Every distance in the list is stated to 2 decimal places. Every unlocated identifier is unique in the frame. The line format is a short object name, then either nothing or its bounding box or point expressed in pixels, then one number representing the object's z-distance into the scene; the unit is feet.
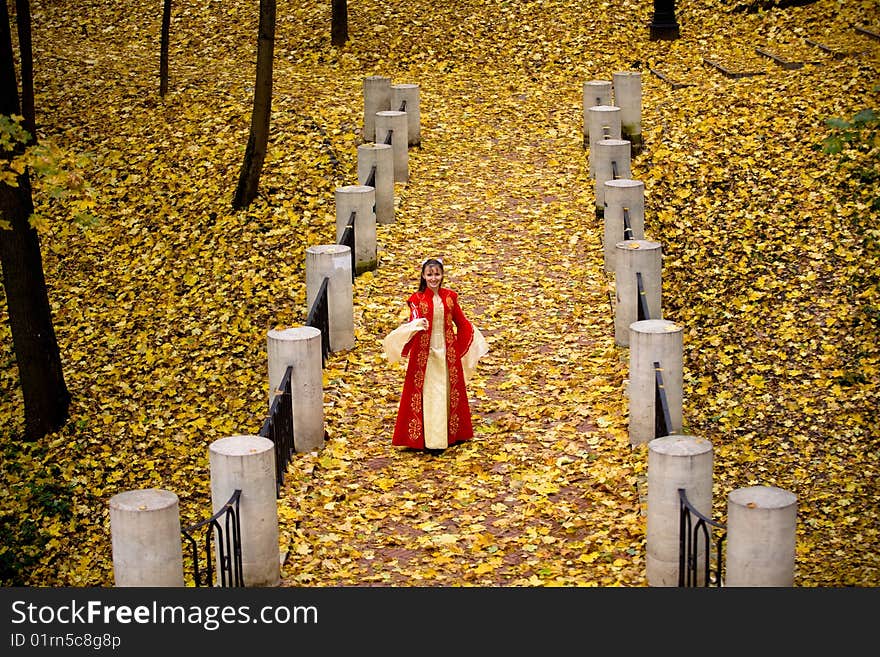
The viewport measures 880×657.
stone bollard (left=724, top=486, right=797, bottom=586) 22.94
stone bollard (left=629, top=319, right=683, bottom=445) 32.68
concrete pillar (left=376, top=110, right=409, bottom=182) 53.98
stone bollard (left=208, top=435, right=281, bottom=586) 26.48
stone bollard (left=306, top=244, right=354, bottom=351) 39.96
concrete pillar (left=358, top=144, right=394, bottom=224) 49.96
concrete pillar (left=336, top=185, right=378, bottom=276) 45.98
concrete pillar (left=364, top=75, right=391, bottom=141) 58.59
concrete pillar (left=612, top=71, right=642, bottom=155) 56.34
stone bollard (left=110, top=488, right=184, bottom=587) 23.53
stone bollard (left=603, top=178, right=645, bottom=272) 44.09
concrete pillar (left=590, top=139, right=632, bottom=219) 50.21
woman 33.42
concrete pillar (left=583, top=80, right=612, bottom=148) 59.11
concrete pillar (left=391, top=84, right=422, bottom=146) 58.18
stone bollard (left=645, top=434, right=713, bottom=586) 25.67
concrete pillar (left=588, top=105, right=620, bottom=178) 54.54
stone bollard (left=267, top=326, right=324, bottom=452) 33.53
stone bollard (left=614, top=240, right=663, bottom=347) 38.58
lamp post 73.82
